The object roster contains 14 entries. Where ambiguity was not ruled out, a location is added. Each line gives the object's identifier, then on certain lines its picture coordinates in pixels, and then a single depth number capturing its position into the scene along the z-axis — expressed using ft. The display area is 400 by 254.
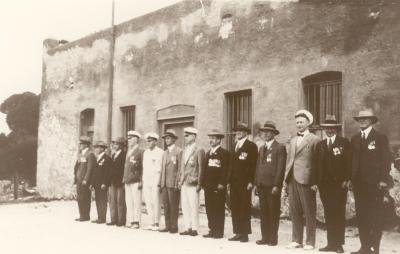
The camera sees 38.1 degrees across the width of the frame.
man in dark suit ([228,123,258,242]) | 27.71
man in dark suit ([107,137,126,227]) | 34.71
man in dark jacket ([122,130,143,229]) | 33.76
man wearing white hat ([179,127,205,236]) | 30.12
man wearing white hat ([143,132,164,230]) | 32.86
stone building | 31.58
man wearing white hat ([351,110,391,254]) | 23.31
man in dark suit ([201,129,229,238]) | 28.96
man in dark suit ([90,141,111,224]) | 36.15
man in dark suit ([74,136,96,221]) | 37.14
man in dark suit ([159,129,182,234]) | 31.46
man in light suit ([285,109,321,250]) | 25.16
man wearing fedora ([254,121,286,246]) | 26.37
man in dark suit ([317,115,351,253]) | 24.41
